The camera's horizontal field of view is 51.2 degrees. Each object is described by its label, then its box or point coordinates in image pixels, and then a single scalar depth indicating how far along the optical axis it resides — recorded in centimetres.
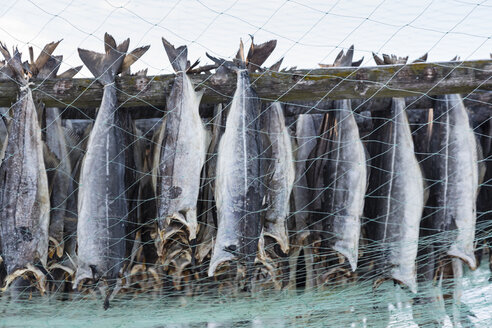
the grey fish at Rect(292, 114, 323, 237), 365
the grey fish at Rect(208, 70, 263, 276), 313
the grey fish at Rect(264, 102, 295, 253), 336
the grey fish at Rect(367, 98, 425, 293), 343
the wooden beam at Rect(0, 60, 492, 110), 332
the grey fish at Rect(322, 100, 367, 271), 337
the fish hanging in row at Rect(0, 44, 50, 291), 317
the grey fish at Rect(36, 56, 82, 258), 346
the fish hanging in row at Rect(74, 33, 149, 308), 323
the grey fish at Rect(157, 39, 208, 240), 316
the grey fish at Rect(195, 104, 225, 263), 343
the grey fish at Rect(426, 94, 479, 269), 343
